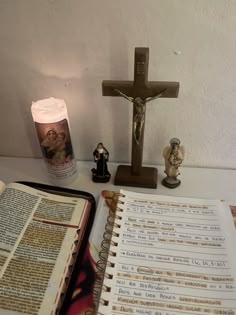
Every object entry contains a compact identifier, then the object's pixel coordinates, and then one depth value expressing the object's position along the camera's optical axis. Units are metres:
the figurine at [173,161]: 0.57
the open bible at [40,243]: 0.42
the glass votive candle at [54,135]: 0.55
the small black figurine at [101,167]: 0.60
